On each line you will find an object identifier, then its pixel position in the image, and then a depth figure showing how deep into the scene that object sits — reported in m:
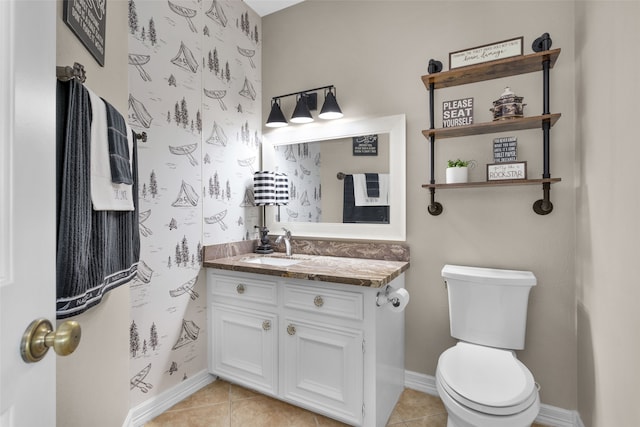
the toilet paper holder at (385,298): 1.67
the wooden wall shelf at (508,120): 1.68
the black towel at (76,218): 0.85
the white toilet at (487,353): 1.29
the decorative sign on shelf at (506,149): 1.83
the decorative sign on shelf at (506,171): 1.76
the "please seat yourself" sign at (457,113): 1.91
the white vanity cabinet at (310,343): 1.67
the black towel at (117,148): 1.08
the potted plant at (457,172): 1.89
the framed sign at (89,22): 0.96
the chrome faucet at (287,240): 2.41
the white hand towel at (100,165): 1.00
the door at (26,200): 0.46
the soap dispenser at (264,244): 2.54
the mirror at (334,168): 2.20
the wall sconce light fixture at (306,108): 2.32
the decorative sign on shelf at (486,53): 1.74
